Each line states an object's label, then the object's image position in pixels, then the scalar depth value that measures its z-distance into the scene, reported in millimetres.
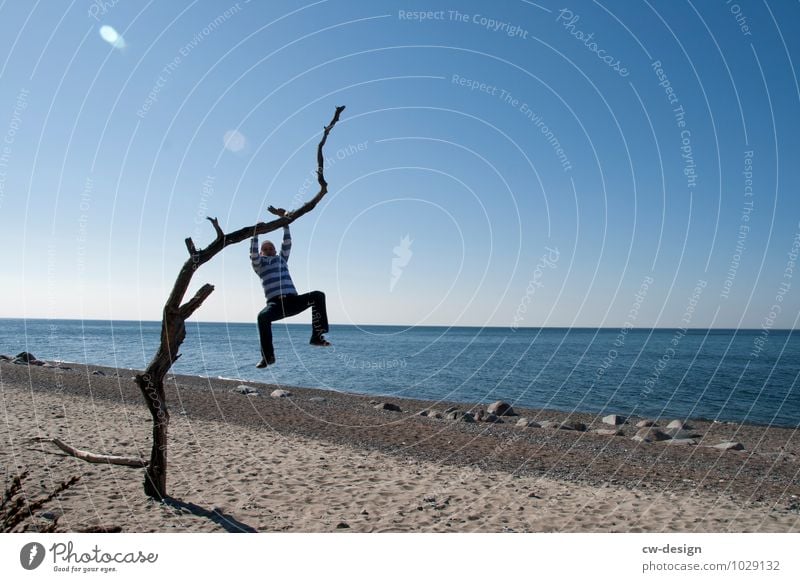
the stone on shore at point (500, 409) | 32438
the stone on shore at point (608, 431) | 27225
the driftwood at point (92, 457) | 10811
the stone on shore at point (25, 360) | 49412
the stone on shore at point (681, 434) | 27538
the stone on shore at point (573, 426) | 28734
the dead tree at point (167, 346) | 9586
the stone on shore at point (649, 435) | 24966
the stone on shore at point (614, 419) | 31062
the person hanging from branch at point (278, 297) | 8086
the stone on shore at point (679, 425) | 30922
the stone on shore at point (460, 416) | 29934
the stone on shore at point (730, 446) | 23950
